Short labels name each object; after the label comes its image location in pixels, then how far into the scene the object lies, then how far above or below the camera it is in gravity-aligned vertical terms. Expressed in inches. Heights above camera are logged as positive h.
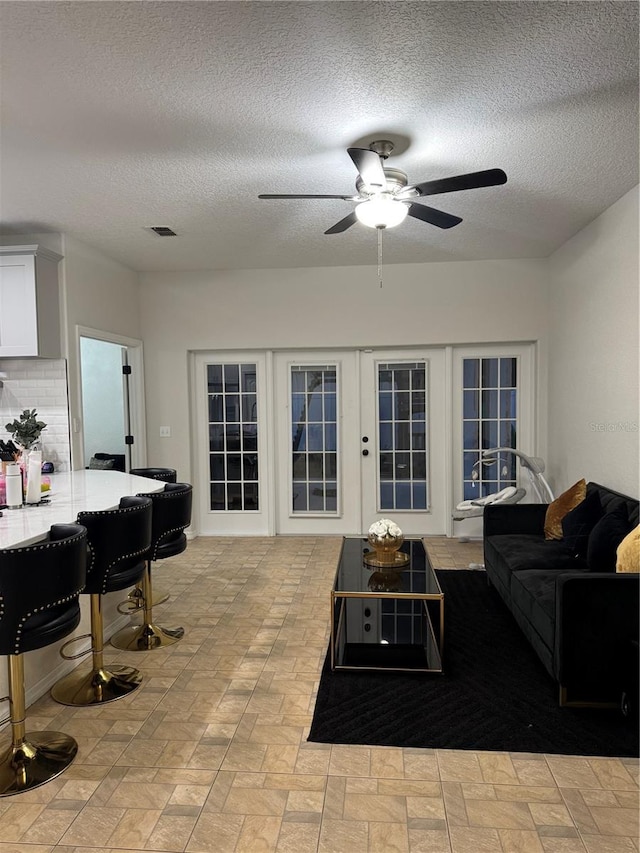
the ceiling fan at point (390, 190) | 109.8 +44.6
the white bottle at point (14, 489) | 133.8 -17.5
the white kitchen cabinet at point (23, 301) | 179.9 +35.1
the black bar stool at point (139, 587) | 154.5 -47.6
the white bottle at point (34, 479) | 139.7 -16.1
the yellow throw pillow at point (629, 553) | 115.1 -30.2
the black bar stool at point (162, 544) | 141.5 -33.9
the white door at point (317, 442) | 252.8 -14.8
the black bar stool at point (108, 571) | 115.0 -33.5
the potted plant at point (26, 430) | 177.8 -5.2
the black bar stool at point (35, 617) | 87.7 -33.4
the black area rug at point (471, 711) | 103.4 -59.4
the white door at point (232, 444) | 255.1 -15.1
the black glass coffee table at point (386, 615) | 130.7 -56.0
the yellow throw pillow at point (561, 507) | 171.3 -30.7
